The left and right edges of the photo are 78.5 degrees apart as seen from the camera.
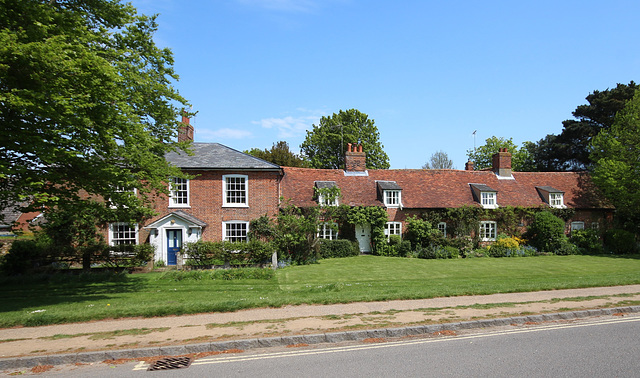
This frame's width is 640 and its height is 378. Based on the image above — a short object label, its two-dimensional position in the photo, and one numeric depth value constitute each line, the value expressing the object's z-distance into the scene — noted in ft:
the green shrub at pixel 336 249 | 81.46
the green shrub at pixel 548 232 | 88.48
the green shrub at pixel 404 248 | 84.64
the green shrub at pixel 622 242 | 89.20
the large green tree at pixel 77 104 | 33.19
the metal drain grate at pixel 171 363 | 22.28
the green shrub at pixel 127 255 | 62.85
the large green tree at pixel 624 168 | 92.48
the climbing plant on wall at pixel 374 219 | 84.43
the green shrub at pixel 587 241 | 89.66
